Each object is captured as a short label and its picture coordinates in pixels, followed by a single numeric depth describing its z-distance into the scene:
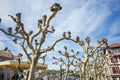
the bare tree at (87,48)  7.51
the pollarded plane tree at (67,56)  11.36
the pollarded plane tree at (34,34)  4.48
